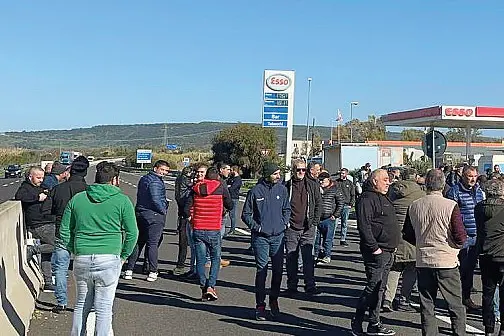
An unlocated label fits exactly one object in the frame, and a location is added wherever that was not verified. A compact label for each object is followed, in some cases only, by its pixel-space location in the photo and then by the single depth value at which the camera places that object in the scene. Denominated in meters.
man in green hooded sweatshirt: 6.66
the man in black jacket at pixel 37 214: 10.22
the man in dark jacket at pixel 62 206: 9.13
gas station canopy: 43.06
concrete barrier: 7.55
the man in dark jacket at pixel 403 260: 9.28
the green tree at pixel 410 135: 112.61
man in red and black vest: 10.08
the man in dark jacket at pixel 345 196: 15.93
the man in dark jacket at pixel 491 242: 7.62
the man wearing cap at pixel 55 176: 11.57
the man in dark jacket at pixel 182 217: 12.42
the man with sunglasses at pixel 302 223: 10.35
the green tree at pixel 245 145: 70.44
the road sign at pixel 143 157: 100.69
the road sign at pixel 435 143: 17.05
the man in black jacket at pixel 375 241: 8.03
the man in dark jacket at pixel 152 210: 11.66
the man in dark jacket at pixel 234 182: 17.11
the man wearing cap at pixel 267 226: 9.03
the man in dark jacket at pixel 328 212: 13.84
